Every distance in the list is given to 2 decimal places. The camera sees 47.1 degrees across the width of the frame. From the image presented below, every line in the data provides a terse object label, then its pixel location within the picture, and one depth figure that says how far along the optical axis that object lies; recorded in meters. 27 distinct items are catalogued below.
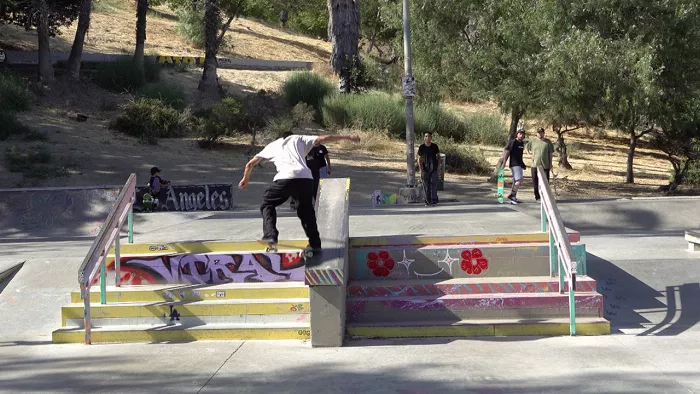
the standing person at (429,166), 16.69
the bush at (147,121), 27.19
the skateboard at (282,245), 7.85
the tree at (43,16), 27.86
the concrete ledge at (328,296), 7.59
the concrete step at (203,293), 8.48
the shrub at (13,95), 26.88
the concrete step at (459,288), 8.48
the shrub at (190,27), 45.81
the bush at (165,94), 30.18
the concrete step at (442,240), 9.02
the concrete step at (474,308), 8.19
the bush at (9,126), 25.25
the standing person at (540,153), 16.20
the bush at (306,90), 33.44
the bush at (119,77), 32.31
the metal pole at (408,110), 17.77
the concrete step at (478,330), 7.96
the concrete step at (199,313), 8.23
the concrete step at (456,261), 8.91
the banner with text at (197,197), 18.88
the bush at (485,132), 34.00
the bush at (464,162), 27.56
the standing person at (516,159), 16.23
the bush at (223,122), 27.31
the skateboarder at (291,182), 8.05
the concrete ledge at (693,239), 10.65
